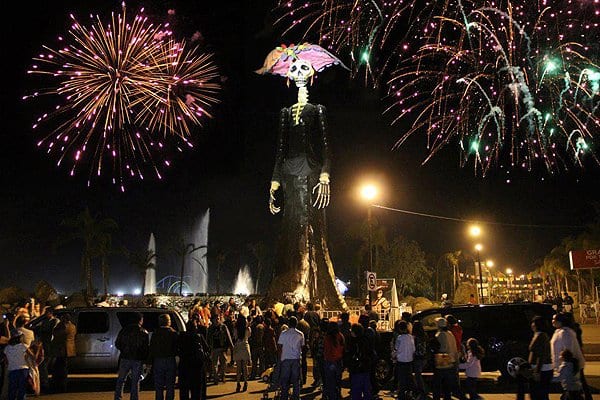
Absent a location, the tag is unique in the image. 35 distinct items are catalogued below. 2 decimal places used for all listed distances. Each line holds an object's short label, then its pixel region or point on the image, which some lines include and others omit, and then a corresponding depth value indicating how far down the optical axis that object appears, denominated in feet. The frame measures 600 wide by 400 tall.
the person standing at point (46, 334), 46.52
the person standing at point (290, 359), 36.86
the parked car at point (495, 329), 46.91
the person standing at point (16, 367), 35.19
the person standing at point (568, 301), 86.99
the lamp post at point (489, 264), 190.08
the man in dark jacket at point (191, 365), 34.42
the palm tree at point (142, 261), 262.47
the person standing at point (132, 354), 35.76
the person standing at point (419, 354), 38.60
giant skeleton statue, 96.43
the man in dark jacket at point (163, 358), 34.91
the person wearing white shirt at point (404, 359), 37.17
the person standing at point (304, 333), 46.15
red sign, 91.15
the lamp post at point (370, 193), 72.95
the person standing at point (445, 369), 34.50
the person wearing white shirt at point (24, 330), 39.29
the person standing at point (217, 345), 51.13
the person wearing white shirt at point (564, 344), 30.83
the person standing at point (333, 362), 36.37
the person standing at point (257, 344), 52.42
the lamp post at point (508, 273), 265.75
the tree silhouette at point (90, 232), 209.26
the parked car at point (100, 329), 48.80
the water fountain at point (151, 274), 270.26
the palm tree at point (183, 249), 267.59
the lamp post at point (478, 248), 102.76
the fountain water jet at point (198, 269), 298.35
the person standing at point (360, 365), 34.71
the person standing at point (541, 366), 31.86
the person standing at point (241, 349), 47.01
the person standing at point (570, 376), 30.17
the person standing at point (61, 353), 46.80
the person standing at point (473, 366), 36.22
